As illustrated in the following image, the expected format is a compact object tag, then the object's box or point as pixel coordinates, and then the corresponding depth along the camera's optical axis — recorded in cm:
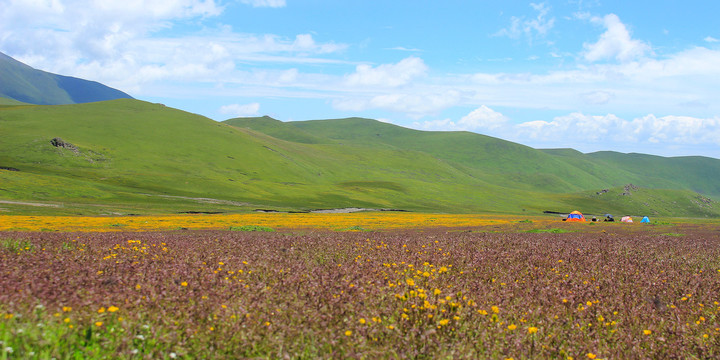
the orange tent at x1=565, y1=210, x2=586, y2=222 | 8494
